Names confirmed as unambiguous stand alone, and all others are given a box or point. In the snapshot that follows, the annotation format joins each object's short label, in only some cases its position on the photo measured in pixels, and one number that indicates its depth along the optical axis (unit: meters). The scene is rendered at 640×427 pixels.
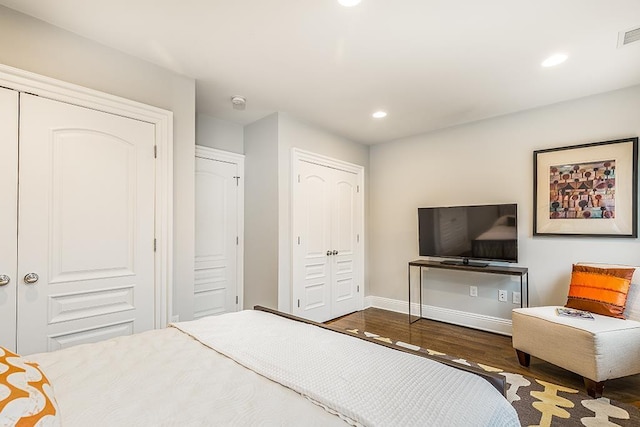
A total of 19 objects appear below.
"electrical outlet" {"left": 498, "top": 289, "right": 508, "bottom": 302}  3.56
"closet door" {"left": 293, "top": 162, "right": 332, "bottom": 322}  3.67
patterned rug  1.92
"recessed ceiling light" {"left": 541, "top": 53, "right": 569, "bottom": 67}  2.34
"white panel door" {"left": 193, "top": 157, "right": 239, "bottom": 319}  3.51
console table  3.21
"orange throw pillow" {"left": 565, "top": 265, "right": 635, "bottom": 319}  2.49
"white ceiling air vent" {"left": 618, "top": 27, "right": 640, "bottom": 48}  2.04
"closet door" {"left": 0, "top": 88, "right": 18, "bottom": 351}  1.79
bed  0.89
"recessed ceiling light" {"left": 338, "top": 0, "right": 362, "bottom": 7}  1.78
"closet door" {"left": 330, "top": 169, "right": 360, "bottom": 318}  4.23
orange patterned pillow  0.67
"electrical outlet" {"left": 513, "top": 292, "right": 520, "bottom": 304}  3.48
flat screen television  3.37
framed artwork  2.86
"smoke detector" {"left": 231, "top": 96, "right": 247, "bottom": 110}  3.10
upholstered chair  2.16
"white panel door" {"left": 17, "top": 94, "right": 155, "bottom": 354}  1.89
